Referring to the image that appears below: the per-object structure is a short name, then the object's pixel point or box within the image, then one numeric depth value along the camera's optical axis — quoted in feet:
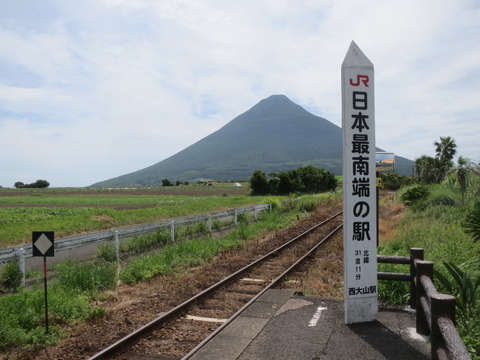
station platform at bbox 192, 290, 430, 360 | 15.12
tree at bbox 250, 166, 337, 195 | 160.04
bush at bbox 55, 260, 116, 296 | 25.57
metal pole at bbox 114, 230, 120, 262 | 35.50
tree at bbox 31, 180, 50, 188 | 369.38
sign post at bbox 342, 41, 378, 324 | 18.03
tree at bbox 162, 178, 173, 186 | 381.48
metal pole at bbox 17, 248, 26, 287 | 27.24
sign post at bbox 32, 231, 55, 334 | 20.51
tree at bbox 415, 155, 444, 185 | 121.90
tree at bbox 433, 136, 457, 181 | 162.50
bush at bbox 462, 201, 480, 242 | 24.30
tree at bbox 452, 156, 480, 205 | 55.26
